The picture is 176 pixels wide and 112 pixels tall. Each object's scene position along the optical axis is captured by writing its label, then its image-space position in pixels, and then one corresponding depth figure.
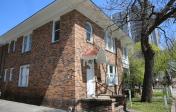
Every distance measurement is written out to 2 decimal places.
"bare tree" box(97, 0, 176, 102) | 8.58
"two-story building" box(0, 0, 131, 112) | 7.62
